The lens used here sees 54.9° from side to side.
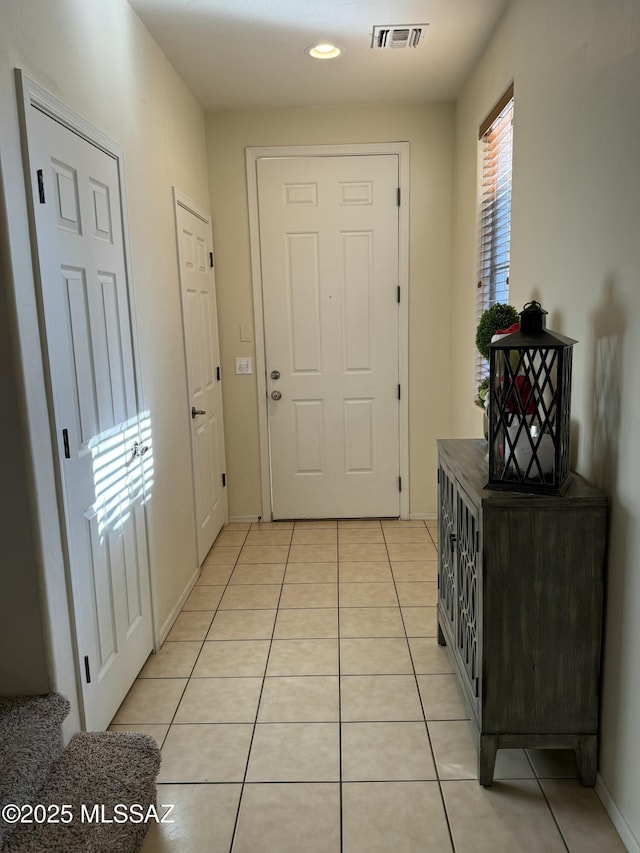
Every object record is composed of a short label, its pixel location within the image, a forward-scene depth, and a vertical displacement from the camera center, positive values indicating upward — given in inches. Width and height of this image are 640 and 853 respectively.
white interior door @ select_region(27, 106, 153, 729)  72.6 -10.0
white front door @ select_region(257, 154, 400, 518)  156.0 -2.4
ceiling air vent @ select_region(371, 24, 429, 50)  111.9 +52.3
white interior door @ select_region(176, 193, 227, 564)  133.5 -9.4
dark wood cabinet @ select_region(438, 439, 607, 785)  67.1 -33.2
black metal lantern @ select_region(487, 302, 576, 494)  68.2 -10.9
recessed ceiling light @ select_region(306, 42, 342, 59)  118.6 +52.3
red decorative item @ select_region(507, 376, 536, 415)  70.0 -9.4
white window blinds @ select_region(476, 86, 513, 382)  115.6 +21.9
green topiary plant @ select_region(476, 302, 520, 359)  89.5 -0.6
